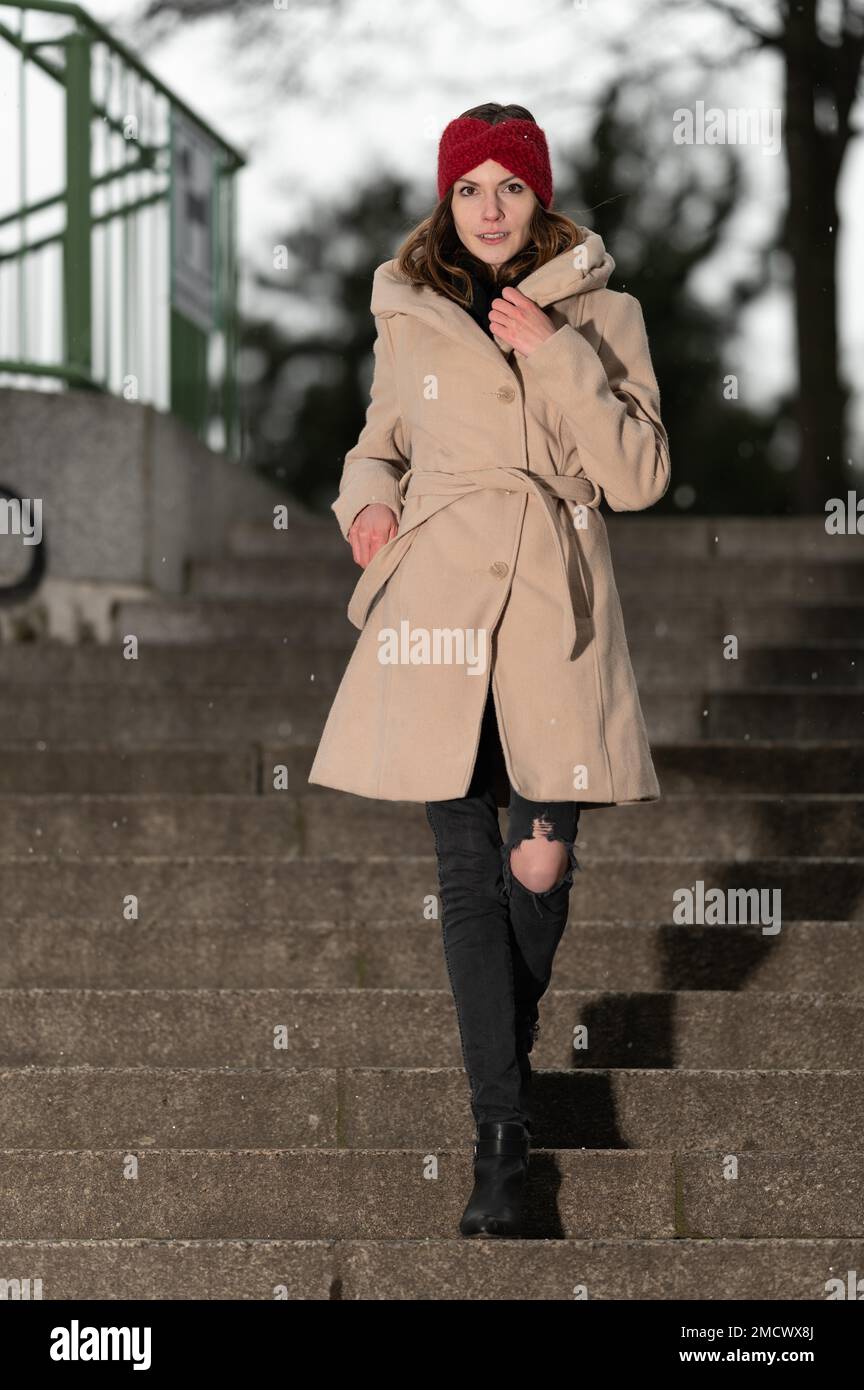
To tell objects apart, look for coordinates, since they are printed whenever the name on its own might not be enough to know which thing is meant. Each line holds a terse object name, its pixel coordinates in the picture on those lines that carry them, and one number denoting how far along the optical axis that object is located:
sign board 10.27
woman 3.78
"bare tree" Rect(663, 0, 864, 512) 12.27
